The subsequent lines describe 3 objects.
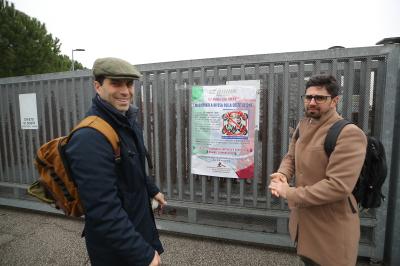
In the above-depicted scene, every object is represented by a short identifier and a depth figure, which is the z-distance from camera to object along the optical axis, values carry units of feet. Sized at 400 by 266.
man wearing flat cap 4.56
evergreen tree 31.99
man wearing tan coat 5.65
